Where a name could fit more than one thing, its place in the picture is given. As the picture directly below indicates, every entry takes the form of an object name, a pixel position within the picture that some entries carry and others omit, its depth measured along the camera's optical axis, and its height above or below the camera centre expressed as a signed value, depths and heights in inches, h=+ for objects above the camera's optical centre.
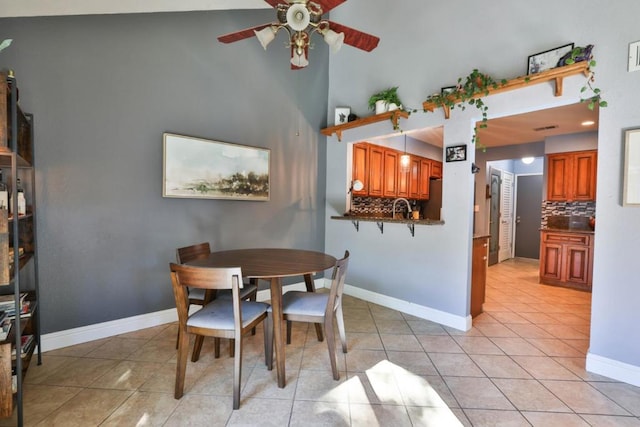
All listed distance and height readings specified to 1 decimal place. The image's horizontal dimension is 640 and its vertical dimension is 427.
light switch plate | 74.5 +39.7
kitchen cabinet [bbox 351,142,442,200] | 161.6 +20.3
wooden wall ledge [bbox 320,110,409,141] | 121.2 +38.9
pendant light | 159.4 +25.1
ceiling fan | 67.9 +45.2
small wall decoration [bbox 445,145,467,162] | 108.5 +20.4
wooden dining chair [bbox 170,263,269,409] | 63.4 -28.4
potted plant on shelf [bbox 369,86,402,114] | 127.8 +47.5
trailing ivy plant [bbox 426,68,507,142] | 97.1 +40.1
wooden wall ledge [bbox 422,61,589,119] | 80.5 +38.8
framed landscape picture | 108.8 +14.2
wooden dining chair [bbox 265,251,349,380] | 76.5 -29.2
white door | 257.6 -10.1
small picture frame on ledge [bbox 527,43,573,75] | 86.7 +46.7
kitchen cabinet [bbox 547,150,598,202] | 166.1 +18.8
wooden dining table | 72.7 -17.1
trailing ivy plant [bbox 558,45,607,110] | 80.1 +37.8
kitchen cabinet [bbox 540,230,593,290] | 162.2 -30.7
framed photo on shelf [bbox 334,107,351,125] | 149.1 +47.3
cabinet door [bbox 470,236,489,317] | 116.7 -28.0
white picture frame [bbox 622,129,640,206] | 74.0 +10.2
